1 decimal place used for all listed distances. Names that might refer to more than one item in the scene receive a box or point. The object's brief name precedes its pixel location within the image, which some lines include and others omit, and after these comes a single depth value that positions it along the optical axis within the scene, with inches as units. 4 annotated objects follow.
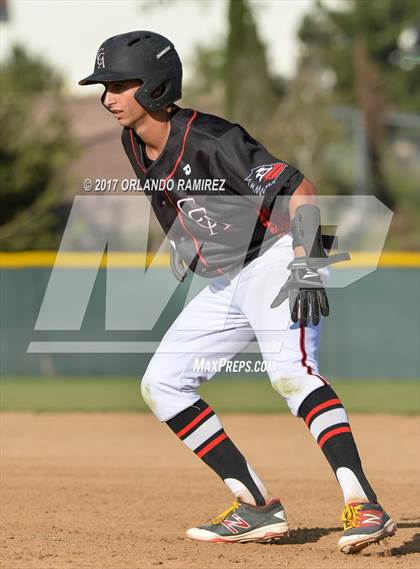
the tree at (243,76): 1348.4
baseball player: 193.9
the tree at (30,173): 1034.1
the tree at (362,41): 2330.2
